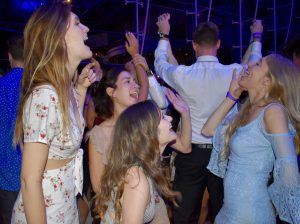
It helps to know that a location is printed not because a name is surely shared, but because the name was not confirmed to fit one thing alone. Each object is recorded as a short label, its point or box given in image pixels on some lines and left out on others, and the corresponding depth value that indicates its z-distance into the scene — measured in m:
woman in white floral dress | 1.17
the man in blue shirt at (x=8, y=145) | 1.99
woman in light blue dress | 1.59
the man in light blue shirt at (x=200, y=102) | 2.57
